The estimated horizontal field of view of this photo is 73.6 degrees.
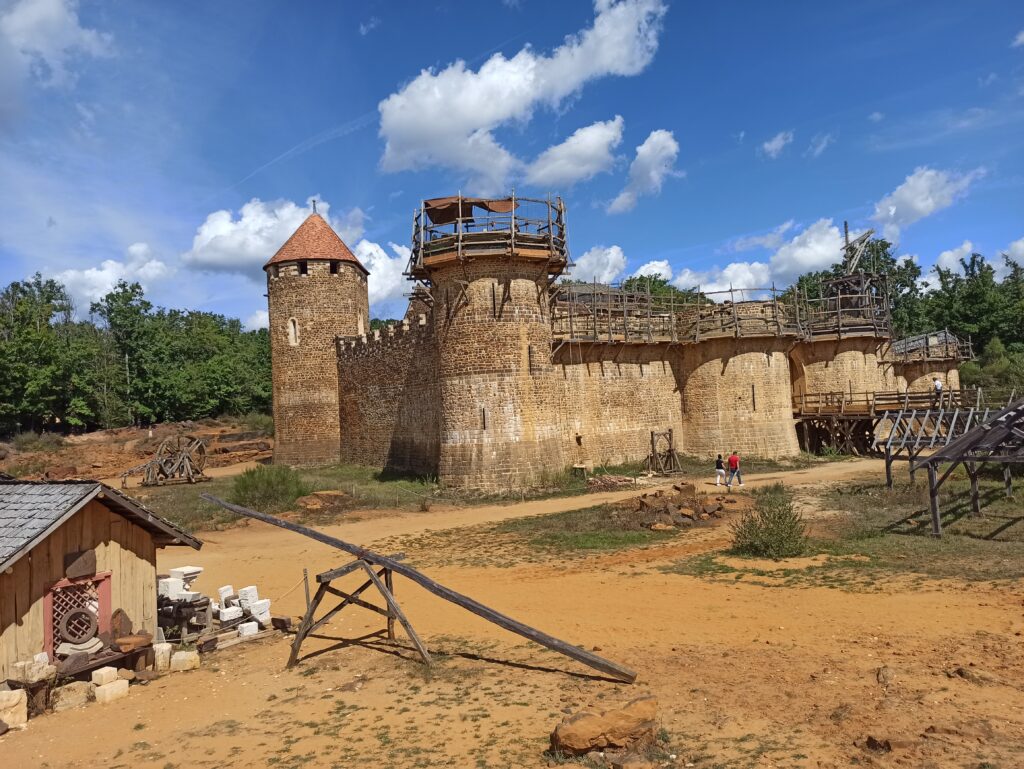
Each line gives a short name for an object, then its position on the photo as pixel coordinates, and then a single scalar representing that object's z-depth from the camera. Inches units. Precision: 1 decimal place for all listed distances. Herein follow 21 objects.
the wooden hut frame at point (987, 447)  509.0
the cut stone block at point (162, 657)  334.0
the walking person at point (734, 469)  808.3
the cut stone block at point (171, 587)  390.3
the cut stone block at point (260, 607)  400.5
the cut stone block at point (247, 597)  408.2
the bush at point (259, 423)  1702.8
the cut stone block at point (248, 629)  384.8
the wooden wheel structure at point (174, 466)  1048.2
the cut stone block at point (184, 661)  338.0
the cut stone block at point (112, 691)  299.7
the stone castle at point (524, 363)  848.9
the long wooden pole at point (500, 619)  282.4
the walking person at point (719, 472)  832.9
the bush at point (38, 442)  1470.2
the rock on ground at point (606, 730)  225.9
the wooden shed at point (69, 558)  288.7
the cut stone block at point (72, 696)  290.5
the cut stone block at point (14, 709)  271.0
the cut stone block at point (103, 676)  304.3
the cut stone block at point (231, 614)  395.9
